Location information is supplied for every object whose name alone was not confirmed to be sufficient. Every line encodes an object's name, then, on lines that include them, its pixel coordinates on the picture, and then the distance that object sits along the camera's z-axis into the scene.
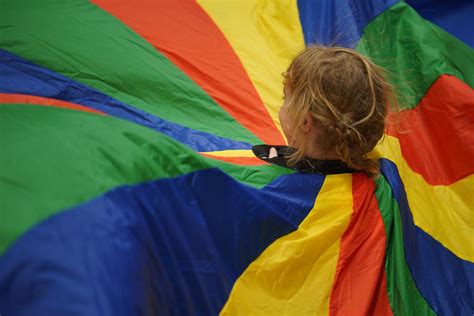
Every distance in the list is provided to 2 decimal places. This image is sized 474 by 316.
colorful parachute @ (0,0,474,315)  1.95
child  2.23
